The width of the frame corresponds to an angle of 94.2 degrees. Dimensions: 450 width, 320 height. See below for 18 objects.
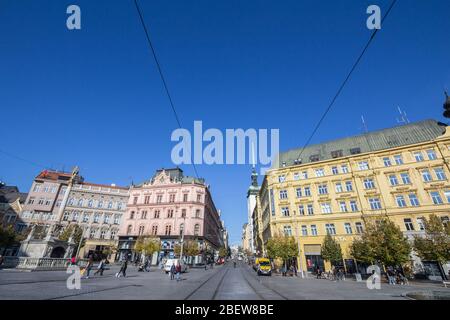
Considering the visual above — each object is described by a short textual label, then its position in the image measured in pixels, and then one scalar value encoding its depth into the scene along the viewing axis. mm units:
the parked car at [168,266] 27297
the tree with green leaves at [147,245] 41344
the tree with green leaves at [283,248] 32531
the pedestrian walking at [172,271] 19219
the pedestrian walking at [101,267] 20320
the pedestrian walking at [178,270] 18334
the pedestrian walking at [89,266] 16847
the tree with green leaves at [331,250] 29422
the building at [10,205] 47125
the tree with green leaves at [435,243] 20766
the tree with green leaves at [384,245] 21469
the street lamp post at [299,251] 33581
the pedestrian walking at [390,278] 20938
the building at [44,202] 47562
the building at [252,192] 113738
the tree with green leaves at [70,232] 39238
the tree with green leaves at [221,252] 79725
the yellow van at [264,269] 30641
